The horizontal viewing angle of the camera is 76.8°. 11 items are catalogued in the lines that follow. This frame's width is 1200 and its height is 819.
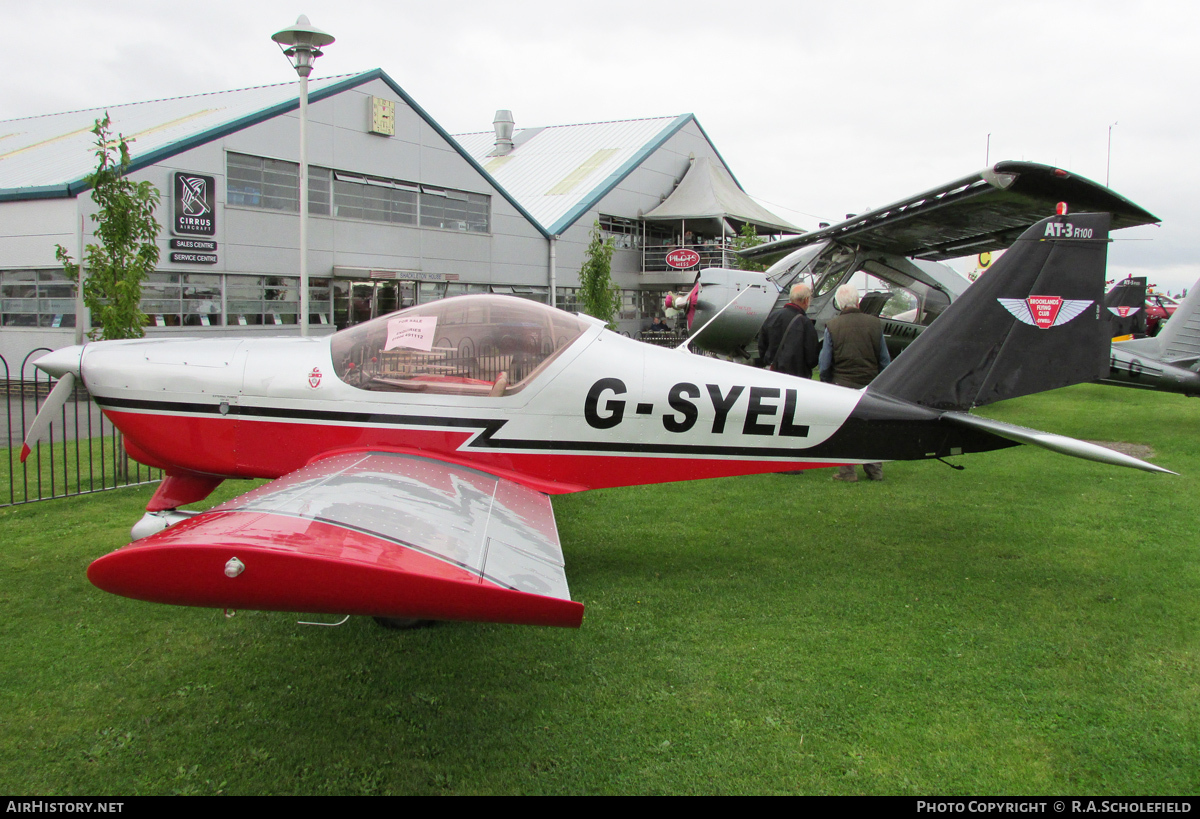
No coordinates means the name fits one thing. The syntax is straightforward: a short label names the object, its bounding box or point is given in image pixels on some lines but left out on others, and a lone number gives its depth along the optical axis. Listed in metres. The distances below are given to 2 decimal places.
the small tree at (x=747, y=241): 29.06
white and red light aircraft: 4.37
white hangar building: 15.49
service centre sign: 15.77
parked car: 27.86
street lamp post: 11.23
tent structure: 30.59
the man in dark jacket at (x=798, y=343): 7.73
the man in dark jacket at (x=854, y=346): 7.33
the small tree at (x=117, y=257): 7.14
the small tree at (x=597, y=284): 22.14
